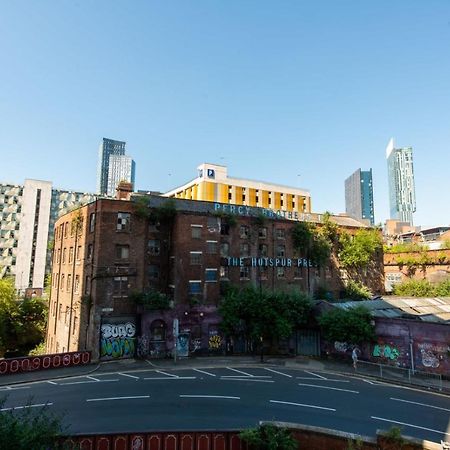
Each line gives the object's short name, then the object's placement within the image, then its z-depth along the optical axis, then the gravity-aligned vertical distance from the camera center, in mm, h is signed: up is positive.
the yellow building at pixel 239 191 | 87875 +22679
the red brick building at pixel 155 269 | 36500 +1181
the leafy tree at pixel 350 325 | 33625 -4165
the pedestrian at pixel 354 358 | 32594 -6909
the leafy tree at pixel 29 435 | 10359 -4700
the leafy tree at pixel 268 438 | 15320 -6692
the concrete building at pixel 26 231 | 105812 +14013
